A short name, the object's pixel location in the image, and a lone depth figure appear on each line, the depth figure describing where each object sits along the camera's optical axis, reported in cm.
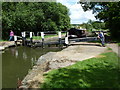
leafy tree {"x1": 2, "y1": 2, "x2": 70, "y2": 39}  1432
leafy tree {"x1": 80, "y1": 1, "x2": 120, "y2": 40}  988
